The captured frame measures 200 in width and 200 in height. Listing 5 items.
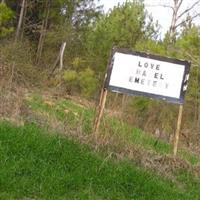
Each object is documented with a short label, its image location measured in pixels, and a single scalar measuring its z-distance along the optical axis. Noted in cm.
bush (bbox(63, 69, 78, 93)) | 2561
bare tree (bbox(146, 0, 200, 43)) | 2439
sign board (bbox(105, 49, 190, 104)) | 941
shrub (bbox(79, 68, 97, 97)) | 2636
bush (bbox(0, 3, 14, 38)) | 2434
